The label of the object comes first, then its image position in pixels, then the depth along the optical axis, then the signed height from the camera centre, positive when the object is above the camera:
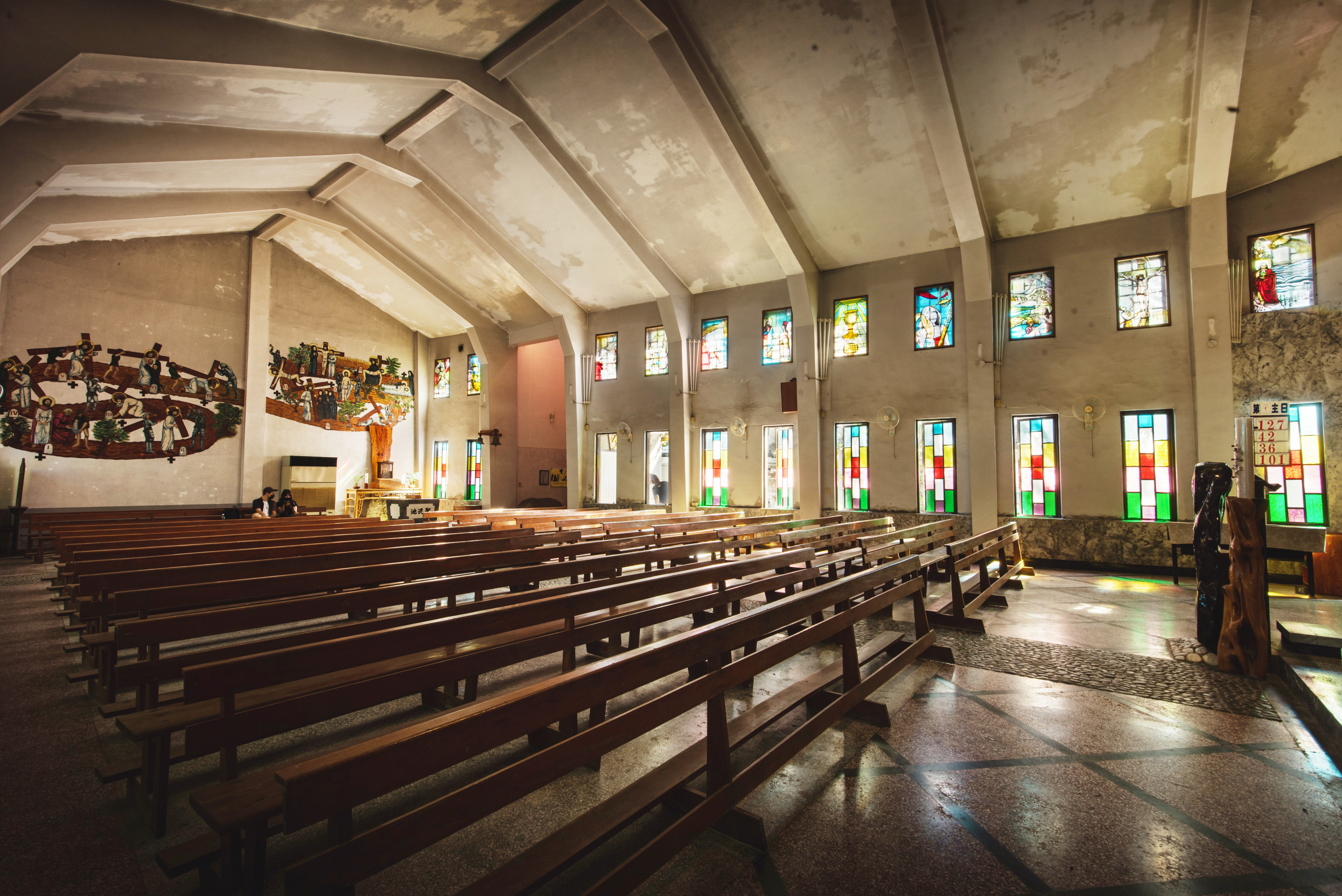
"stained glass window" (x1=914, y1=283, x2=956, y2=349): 9.92 +2.72
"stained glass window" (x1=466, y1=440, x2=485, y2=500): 15.89 +0.33
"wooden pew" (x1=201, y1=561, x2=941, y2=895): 0.96 -0.59
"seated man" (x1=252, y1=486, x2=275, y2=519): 9.86 -0.41
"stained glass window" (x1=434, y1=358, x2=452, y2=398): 16.44 +2.86
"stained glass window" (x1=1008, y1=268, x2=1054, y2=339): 9.20 +2.69
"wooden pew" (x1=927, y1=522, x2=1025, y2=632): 4.50 -0.97
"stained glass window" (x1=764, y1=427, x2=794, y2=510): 11.47 +0.23
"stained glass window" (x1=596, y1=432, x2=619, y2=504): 13.89 +0.28
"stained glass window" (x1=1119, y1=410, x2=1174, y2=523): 8.24 +0.15
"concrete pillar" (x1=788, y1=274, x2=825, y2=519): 10.69 +1.43
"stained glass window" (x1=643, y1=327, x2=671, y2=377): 13.09 +2.77
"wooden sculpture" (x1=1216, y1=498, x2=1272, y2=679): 3.43 -0.71
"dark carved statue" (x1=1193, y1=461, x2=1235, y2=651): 3.78 -0.49
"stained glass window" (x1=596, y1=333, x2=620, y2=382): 13.81 +2.89
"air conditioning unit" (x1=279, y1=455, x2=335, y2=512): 13.59 +0.03
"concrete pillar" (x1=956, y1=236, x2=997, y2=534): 9.12 +1.32
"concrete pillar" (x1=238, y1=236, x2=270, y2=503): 12.96 +2.41
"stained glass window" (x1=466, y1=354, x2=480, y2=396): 15.91 +2.82
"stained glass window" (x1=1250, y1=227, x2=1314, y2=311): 7.46 +2.64
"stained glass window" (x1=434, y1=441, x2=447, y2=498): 16.39 +0.30
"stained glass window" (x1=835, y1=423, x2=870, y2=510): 10.63 +0.24
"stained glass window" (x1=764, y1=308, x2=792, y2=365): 11.49 +2.77
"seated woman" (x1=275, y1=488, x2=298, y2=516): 10.51 -0.44
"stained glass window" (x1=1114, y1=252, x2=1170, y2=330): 8.45 +2.66
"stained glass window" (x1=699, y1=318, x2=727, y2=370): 12.24 +2.76
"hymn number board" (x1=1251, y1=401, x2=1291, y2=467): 7.40 +0.51
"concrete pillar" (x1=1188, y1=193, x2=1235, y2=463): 7.71 +2.00
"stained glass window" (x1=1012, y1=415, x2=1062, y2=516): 9.03 +0.15
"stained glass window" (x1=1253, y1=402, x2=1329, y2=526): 7.17 -0.03
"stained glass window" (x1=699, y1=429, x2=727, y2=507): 12.16 +0.20
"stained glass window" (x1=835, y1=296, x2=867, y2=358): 10.75 +2.75
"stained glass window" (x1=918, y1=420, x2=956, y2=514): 9.84 +0.20
